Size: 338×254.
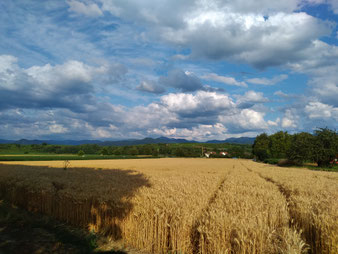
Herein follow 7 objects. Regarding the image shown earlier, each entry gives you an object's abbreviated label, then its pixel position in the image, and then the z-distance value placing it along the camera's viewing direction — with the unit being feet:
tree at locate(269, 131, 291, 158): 360.89
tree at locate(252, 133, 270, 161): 356.73
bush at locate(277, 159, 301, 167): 202.69
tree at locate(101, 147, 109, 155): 407.44
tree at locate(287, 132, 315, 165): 176.65
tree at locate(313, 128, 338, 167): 169.99
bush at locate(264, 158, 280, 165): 266.86
